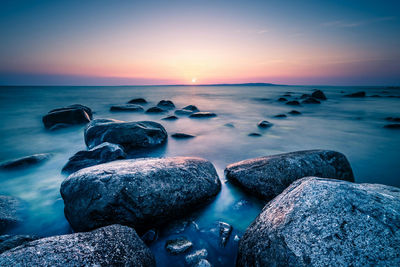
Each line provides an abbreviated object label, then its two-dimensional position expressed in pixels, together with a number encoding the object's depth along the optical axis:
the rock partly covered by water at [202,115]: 10.26
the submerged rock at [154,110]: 11.81
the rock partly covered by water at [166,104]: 15.39
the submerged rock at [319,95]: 21.52
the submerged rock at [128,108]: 12.61
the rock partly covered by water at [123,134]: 4.86
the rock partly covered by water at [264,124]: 8.25
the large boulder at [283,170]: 2.86
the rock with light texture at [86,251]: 1.25
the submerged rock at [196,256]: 1.86
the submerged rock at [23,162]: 4.04
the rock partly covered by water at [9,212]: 2.37
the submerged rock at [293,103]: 16.52
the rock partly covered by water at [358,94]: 25.45
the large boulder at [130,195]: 2.12
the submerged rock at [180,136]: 6.51
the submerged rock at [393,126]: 7.84
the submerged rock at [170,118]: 9.66
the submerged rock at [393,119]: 9.54
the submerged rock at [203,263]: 1.72
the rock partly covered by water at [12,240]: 1.68
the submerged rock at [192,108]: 13.17
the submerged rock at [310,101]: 17.55
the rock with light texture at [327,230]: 1.26
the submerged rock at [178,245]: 1.97
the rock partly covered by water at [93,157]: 3.88
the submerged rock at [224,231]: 2.15
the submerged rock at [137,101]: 17.51
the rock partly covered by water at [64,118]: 8.01
